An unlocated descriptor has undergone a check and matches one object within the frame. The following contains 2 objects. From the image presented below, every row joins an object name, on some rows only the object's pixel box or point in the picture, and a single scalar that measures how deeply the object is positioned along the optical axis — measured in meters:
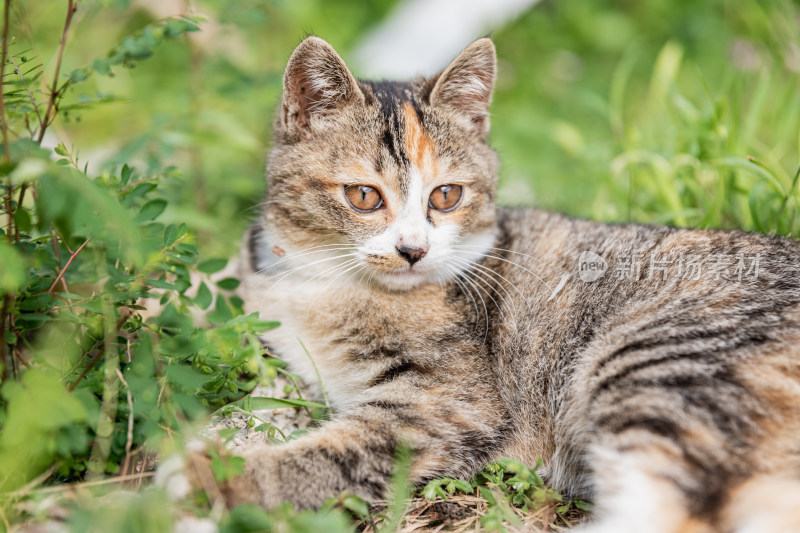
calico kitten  1.09
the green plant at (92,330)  1.08
